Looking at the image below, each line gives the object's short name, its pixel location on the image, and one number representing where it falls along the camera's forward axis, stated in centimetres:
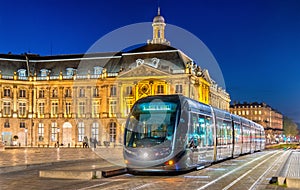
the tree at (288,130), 19000
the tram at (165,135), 1972
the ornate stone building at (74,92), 8369
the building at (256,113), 19650
